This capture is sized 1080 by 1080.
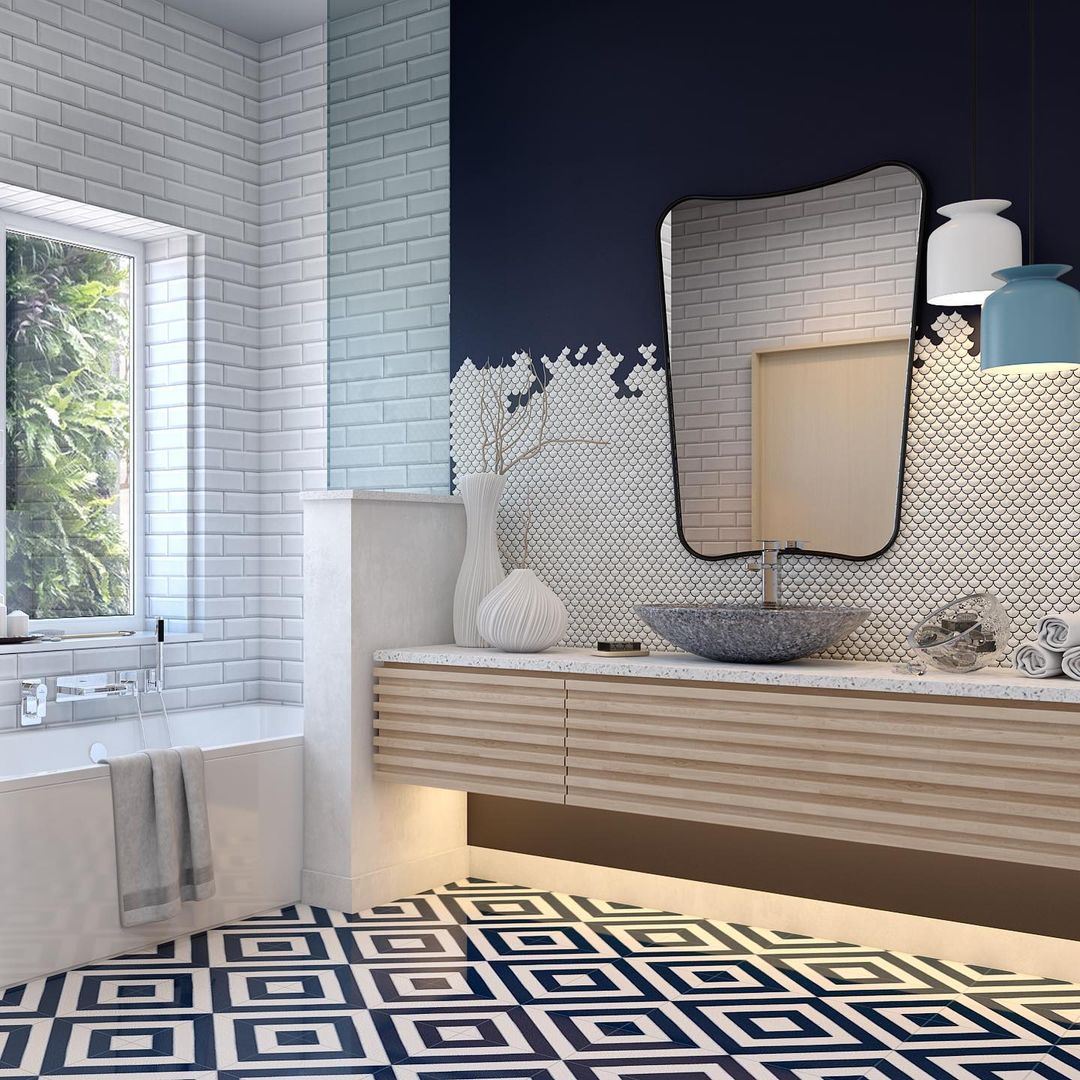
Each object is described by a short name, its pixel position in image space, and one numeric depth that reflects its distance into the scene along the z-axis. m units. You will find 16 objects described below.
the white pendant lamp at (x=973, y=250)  3.22
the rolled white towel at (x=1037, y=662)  3.06
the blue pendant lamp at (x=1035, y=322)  2.92
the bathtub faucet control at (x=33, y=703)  4.34
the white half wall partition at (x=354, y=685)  4.02
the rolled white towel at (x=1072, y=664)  3.00
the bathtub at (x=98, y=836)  3.28
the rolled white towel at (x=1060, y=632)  3.03
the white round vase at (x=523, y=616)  3.96
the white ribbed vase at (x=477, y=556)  4.20
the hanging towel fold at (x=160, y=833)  3.52
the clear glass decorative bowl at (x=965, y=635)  3.21
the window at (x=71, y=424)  4.66
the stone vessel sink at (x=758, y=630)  3.33
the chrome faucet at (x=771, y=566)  3.71
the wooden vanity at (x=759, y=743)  2.95
